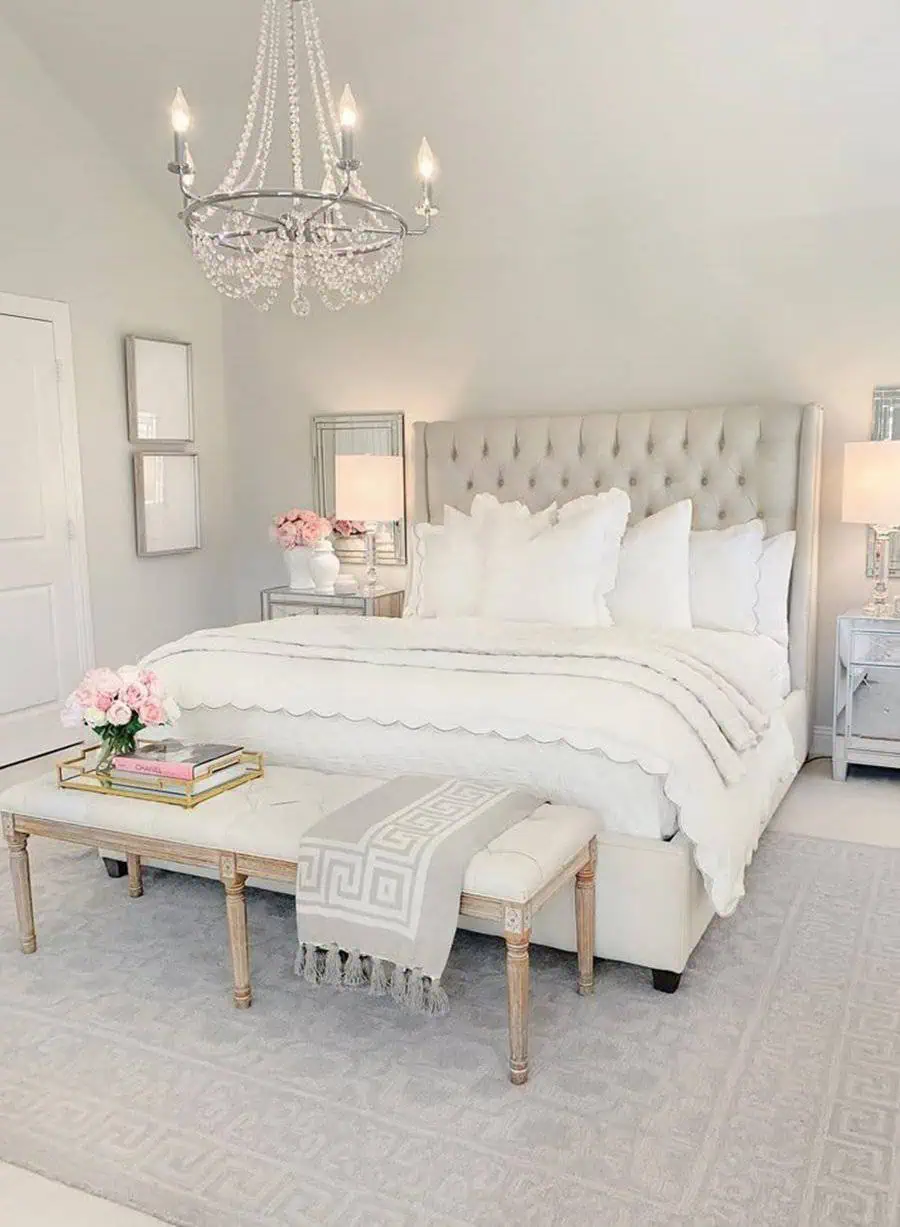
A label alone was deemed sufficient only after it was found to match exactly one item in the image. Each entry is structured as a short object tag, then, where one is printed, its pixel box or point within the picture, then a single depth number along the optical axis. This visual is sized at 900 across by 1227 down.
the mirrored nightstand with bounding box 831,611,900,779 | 4.23
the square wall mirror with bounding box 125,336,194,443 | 5.50
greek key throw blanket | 2.27
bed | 2.70
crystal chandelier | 2.67
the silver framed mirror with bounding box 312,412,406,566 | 5.72
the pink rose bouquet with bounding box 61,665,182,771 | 2.81
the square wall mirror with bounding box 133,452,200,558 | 5.61
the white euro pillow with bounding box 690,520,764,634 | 4.34
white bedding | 2.75
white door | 4.90
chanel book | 2.72
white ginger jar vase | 5.55
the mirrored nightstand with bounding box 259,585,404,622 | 5.37
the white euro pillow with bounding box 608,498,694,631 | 4.22
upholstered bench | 2.24
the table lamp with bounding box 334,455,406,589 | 5.40
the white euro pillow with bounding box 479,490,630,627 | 4.05
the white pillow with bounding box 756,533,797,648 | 4.46
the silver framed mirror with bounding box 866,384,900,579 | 4.46
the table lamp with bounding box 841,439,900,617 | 4.15
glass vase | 2.86
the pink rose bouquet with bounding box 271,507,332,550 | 5.48
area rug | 1.92
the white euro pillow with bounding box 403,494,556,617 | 4.29
